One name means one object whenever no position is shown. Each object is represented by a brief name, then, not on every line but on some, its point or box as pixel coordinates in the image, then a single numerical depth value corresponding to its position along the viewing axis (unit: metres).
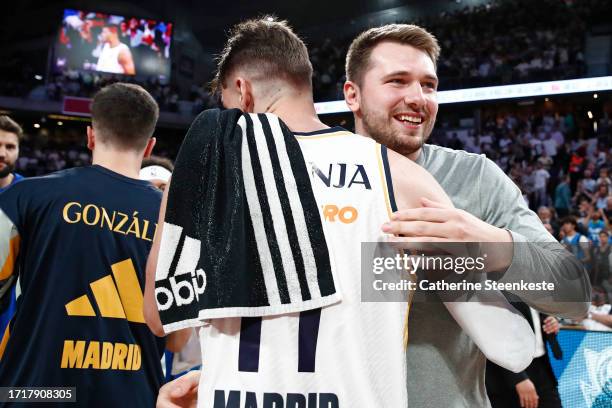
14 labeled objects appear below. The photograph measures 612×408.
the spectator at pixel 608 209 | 9.11
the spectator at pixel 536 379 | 3.34
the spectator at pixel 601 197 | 9.67
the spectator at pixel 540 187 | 11.73
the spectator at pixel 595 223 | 8.57
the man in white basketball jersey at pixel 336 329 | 1.22
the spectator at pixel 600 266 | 2.06
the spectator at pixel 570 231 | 7.50
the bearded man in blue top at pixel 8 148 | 3.59
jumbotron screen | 20.67
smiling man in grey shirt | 1.31
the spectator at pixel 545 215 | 8.16
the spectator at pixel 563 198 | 11.22
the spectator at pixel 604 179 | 10.16
